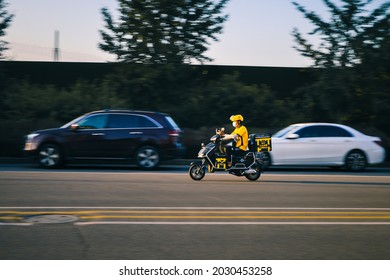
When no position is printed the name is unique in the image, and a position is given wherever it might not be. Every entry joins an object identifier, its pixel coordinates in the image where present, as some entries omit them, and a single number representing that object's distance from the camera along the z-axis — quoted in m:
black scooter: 15.56
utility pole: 62.60
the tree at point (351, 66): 24.77
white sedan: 19.31
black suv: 18.62
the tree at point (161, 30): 25.17
